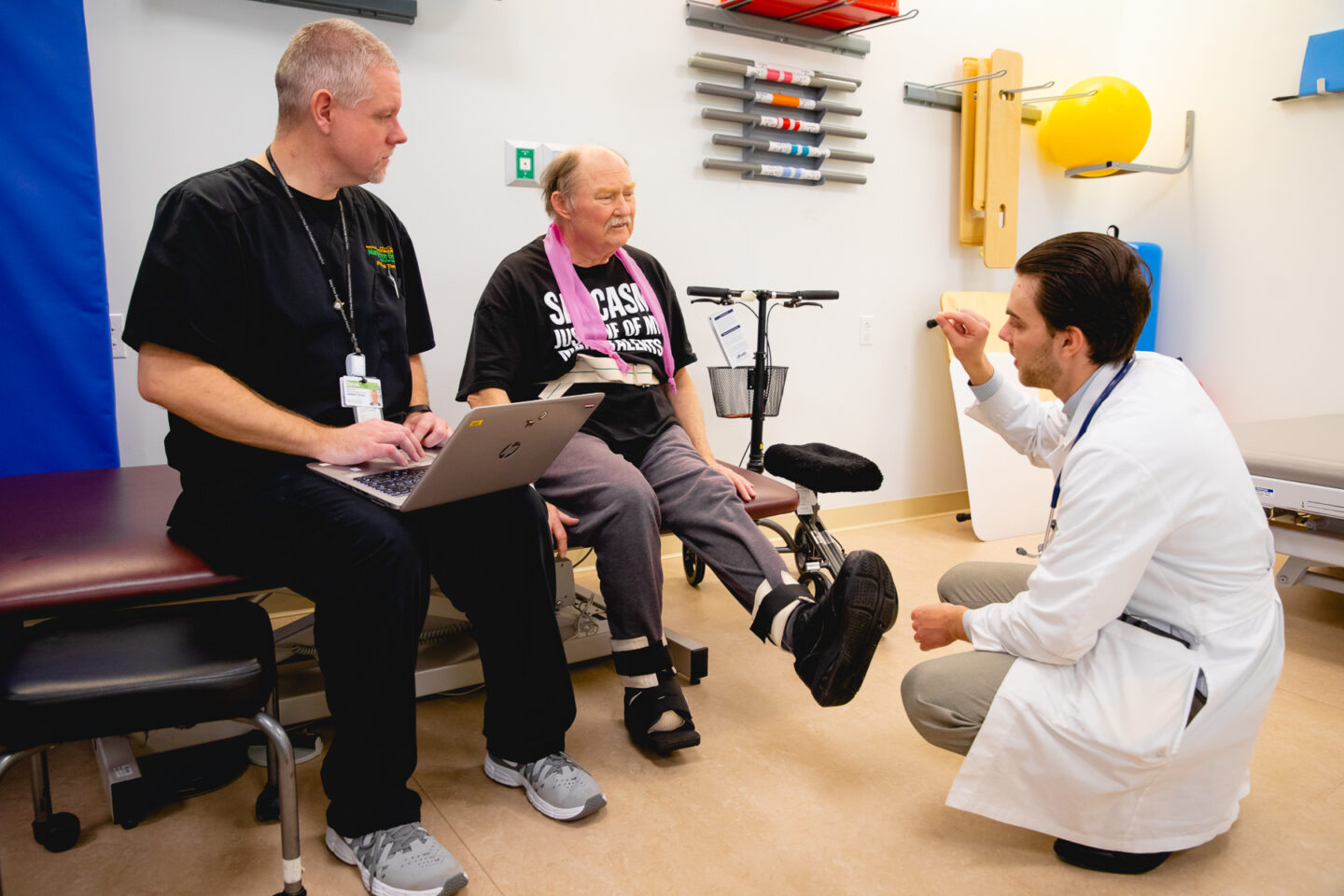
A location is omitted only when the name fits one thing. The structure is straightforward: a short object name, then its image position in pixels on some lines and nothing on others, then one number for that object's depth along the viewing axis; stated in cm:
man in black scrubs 148
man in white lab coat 141
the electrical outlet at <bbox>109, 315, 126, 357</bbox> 241
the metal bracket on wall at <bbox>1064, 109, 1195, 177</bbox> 401
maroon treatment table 140
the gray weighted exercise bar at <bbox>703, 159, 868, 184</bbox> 333
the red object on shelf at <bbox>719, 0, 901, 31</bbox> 324
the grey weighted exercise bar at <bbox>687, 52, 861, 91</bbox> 322
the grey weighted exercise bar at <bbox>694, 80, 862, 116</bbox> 326
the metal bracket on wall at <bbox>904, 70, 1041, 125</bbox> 379
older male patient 190
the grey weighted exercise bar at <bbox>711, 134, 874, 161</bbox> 330
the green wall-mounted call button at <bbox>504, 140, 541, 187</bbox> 288
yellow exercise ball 389
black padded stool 120
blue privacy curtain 211
